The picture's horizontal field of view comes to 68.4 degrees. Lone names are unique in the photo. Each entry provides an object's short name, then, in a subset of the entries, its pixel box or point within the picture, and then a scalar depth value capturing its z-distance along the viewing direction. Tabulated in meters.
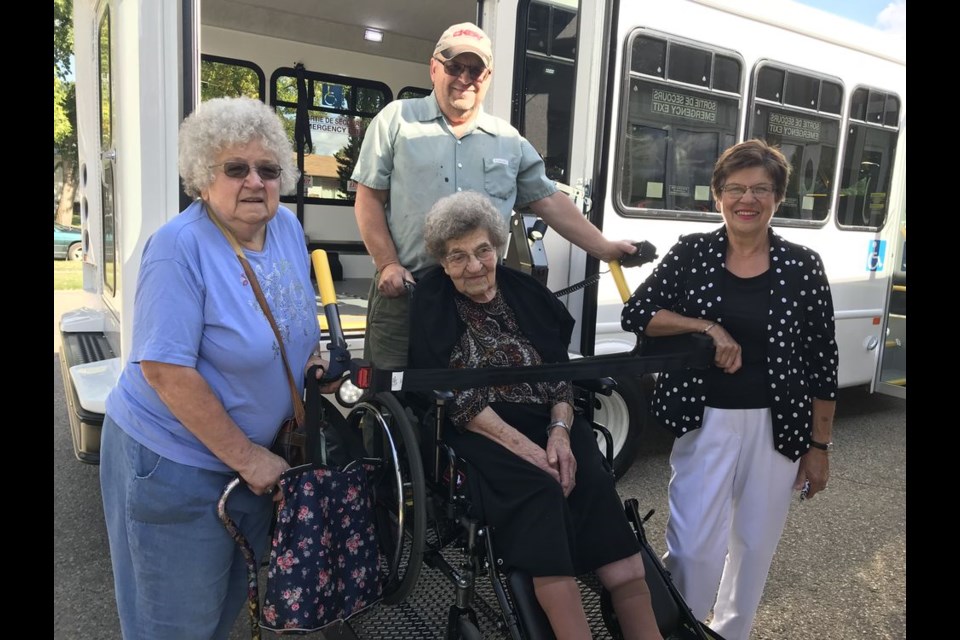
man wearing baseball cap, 2.54
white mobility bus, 2.65
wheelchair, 1.91
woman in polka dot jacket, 2.27
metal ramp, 2.29
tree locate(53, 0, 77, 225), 14.20
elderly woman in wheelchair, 1.99
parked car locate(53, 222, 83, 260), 14.51
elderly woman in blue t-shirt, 1.62
